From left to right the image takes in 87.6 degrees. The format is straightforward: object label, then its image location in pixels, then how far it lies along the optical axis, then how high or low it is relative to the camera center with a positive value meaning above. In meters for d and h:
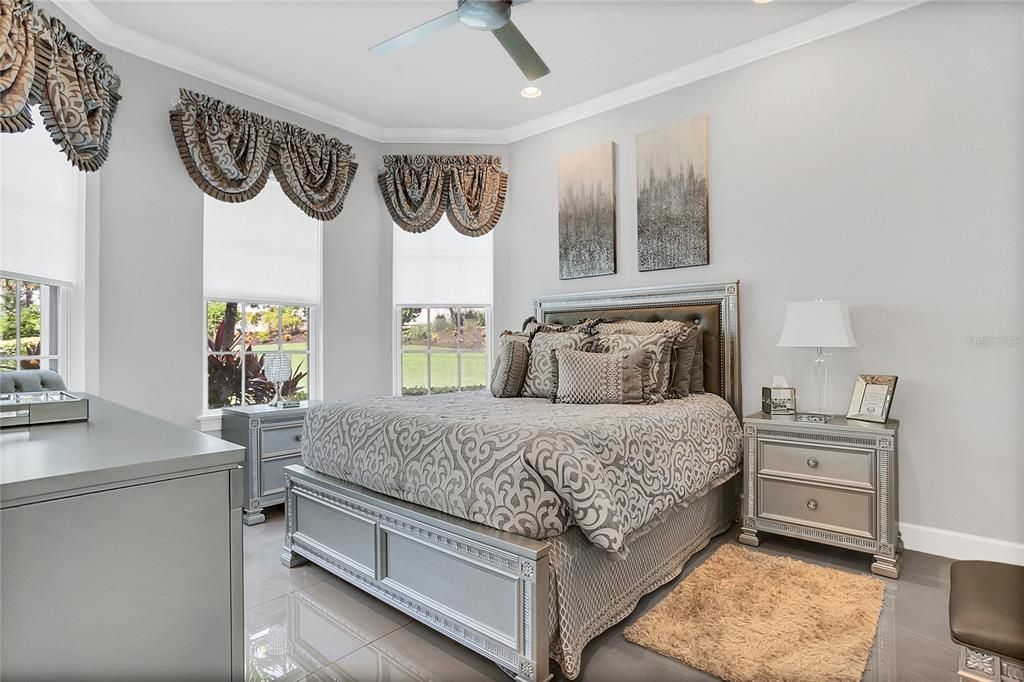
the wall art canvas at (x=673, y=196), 3.65 +1.03
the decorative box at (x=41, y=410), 1.08 -0.14
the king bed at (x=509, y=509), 1.75 -0.64
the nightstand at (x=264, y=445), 3.40 -0.66
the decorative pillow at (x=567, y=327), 3.53 +0.10
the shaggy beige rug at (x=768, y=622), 1.81 -1.09
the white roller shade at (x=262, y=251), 3.72 +0.69
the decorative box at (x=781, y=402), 3.07 -0.35
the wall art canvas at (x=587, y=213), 4.11 +1.03
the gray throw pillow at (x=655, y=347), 3.02 -0.03
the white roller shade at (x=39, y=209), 2.56 +0.70
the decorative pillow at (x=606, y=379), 2.82 -0.19
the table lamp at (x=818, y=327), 2.79 +0.08
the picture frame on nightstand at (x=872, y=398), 2.77 -0.30
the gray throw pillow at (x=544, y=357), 3.19 -0.09
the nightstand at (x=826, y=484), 2.57 -0.73
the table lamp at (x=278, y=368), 3.67 -0.17
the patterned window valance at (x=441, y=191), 4.62 +1.32
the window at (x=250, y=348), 3.80 -0.03
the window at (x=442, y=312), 4.80 +0.28
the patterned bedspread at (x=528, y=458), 1.77 -0.45
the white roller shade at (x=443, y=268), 4.78 +0.68
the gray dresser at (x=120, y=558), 0.73 -0.32
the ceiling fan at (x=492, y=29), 2.43 +1.52
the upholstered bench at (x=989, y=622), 1.18 -0.65
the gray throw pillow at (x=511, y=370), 3.27 -0.17
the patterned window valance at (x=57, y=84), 2.26 +1.24
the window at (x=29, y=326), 2.64 +0.10
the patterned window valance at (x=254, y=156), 3.45 +1.34
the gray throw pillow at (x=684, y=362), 3.26 -0.12
